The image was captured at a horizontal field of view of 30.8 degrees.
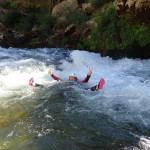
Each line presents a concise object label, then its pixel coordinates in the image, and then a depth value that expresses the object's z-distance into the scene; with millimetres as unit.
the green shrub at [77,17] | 13336
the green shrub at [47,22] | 14836
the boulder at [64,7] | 14953
